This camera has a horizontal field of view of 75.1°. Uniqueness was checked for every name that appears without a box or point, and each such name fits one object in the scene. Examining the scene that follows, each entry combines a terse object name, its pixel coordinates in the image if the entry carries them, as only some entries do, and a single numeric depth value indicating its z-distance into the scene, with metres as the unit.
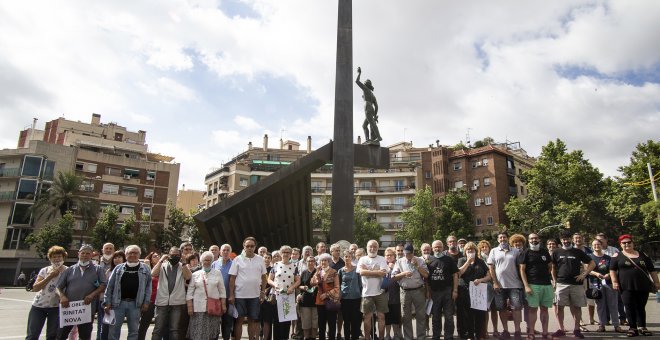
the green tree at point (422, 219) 42.91
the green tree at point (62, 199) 38.62
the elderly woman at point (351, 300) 7.37
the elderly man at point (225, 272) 6.92
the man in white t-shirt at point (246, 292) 6.93
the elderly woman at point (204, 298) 6.37
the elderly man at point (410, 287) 7.14
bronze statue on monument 15.02
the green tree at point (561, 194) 33.34
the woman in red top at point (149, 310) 7.14
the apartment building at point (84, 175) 39.03
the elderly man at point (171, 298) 6.42
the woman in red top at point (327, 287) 7.34
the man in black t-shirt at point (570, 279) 7.20
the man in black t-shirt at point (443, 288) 7.17
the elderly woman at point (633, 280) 7.23
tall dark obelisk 13.80
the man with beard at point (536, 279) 6.96
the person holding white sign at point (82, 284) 6.20
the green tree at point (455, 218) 42.28
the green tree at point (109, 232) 35.91
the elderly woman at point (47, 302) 6.11
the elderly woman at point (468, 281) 7.33
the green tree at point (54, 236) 35.16
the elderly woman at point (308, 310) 7.41
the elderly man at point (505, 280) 7.14
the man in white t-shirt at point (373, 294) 7.11
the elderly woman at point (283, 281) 7.30
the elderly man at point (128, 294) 6.12
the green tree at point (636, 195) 30.62
